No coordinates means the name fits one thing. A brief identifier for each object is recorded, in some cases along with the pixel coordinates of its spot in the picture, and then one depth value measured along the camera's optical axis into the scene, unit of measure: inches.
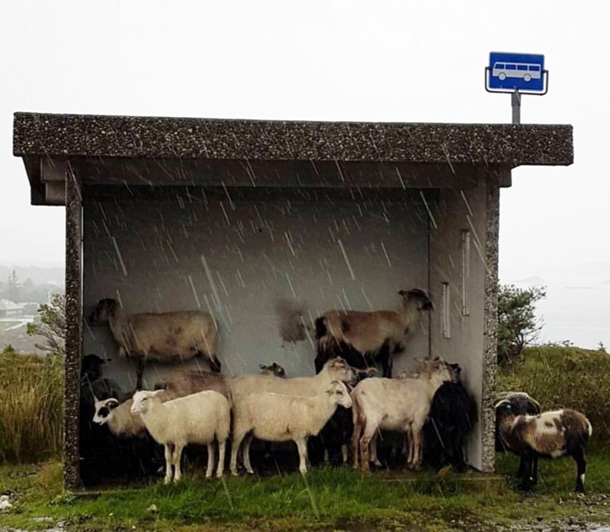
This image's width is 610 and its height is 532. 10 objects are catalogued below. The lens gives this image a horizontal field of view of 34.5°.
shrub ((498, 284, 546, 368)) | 672.4
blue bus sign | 352.2
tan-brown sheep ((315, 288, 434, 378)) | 386.0
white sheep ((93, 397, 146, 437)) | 326.6
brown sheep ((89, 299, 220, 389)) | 378.3
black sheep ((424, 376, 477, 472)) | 332.2
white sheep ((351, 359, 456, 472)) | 331.3
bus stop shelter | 336.2
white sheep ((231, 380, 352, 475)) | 322.0
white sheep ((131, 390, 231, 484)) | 310.3
